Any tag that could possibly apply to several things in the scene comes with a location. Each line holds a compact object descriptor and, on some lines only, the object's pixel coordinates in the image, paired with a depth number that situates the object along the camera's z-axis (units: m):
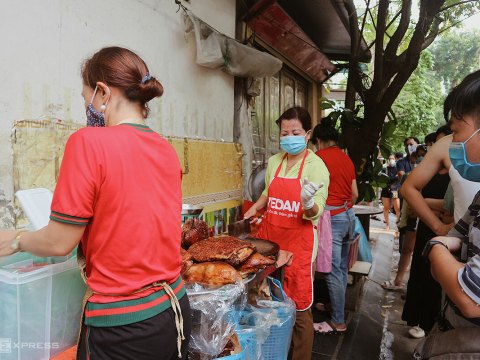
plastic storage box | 1.46
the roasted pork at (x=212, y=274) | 2.15
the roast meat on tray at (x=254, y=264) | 2.33
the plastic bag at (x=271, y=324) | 2.30
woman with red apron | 2.93
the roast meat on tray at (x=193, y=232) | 2.59
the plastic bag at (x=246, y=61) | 4.16
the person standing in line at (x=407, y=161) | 10.44
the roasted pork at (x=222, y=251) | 2.31
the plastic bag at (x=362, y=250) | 5.54
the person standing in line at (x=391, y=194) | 10.34
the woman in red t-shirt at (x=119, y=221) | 1.26
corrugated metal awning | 5.15
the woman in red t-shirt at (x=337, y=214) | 4.11
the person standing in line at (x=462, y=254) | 1.38
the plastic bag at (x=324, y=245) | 3.78
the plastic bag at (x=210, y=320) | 1.97
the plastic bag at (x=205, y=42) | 3.70
